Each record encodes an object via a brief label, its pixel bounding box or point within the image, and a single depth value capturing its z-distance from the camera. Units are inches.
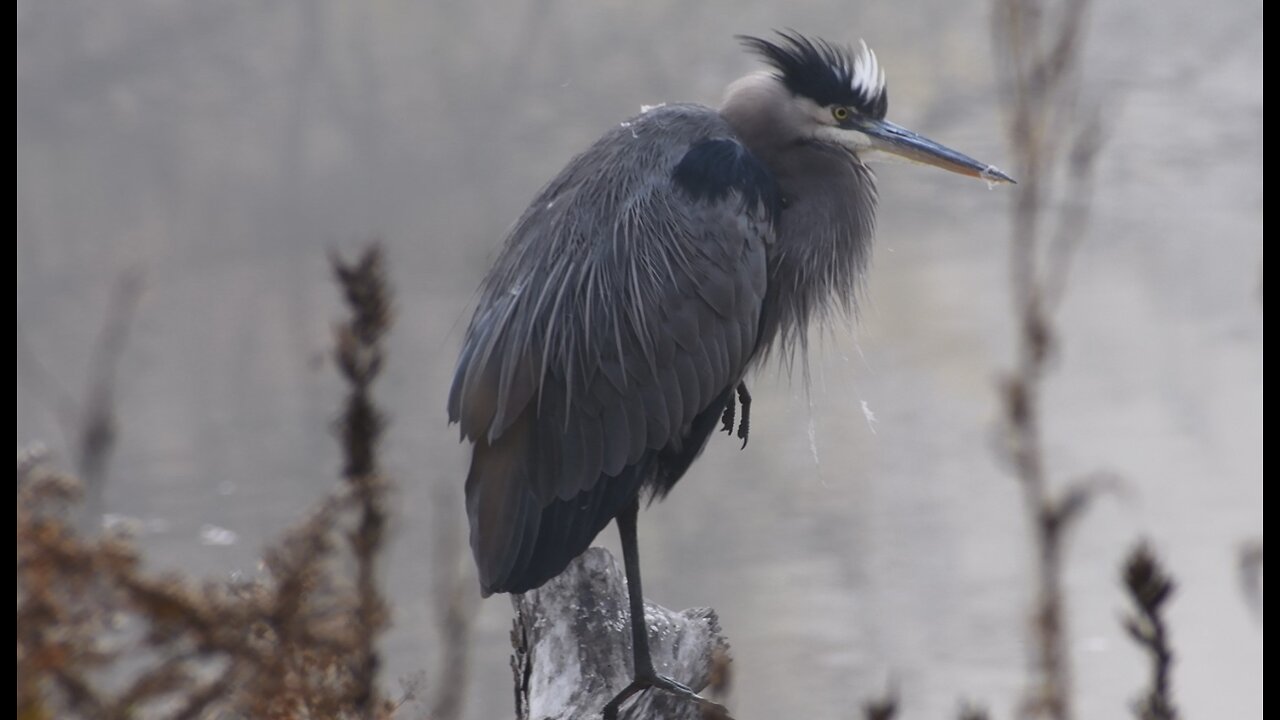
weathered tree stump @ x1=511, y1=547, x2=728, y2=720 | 792.5
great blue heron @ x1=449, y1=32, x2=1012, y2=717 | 795.7
